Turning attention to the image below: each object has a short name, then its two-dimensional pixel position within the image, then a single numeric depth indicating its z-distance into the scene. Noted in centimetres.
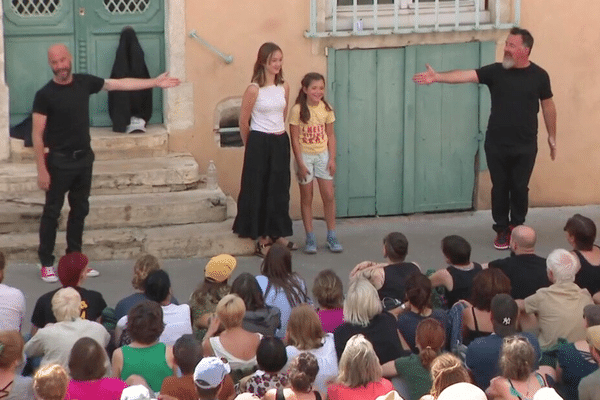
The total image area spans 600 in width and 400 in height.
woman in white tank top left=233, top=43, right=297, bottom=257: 1294
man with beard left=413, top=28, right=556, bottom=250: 1318
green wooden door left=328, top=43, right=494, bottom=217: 1481
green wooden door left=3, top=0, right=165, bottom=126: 1420
